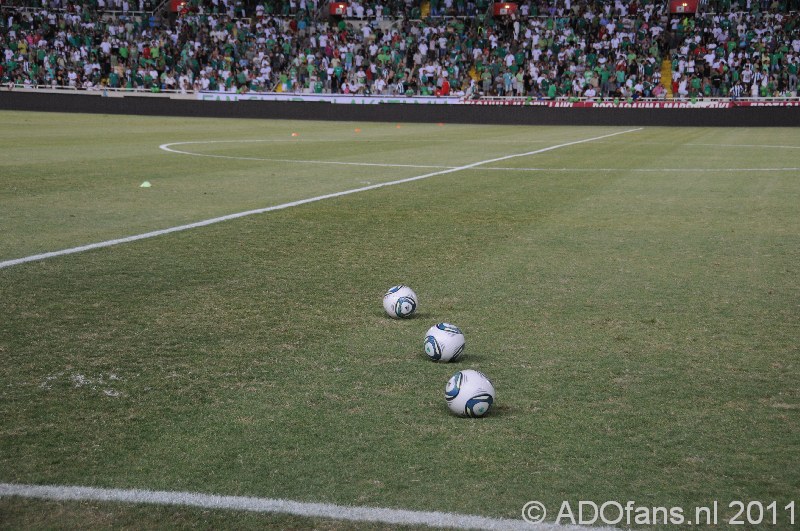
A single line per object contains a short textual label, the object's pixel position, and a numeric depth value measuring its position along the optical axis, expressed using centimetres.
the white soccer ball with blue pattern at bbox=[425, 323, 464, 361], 461
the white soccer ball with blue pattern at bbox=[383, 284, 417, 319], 546
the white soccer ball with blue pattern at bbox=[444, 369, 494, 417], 382
